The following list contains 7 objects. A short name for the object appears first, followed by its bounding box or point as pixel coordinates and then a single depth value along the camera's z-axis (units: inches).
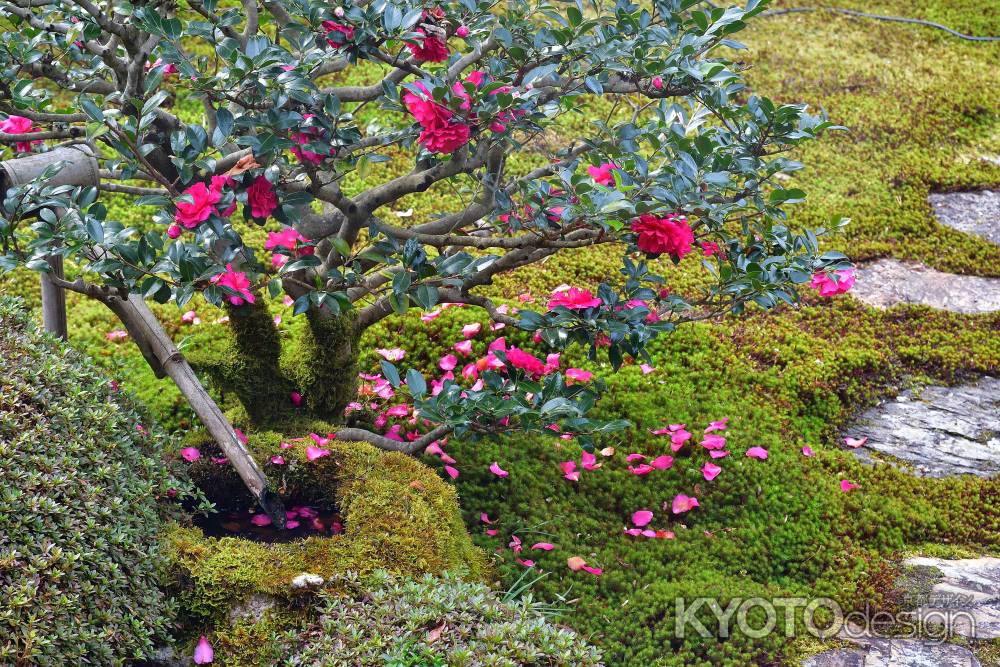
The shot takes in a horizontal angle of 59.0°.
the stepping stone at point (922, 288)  194.9
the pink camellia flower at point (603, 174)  117.3
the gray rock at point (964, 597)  120.7
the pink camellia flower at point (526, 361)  128.2
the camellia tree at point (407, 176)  96.4
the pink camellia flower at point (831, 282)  121.1
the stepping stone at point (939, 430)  157.3
